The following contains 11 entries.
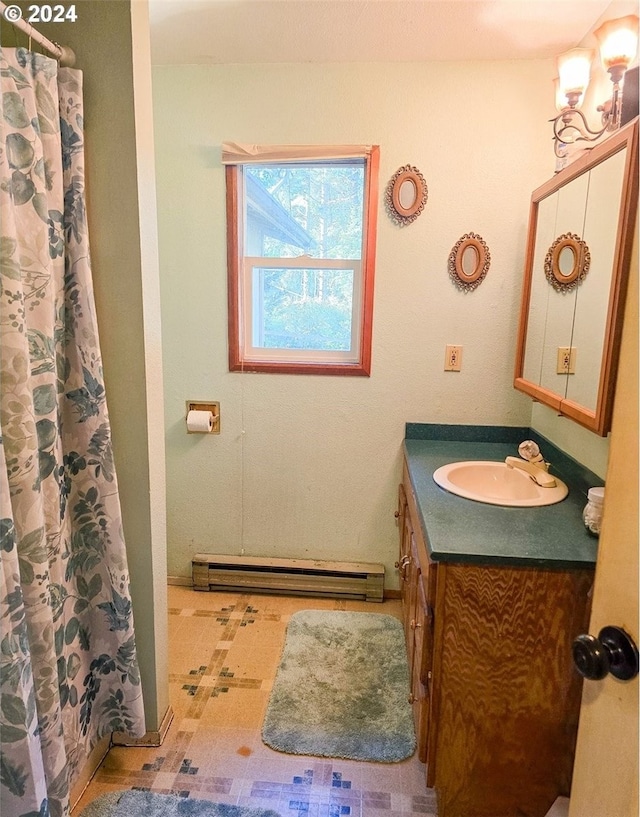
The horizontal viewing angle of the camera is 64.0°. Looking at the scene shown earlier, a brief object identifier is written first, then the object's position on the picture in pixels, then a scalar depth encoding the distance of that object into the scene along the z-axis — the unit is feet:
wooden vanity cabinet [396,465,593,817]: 4.45
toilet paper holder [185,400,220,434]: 8.28
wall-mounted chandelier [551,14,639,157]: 4.92
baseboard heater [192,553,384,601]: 8.34
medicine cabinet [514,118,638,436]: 4.50
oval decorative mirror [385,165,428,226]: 7.33
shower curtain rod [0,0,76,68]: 3.74
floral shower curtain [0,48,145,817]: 3.54
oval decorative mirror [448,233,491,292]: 7.41
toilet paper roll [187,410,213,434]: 8.08
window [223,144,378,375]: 7.59
